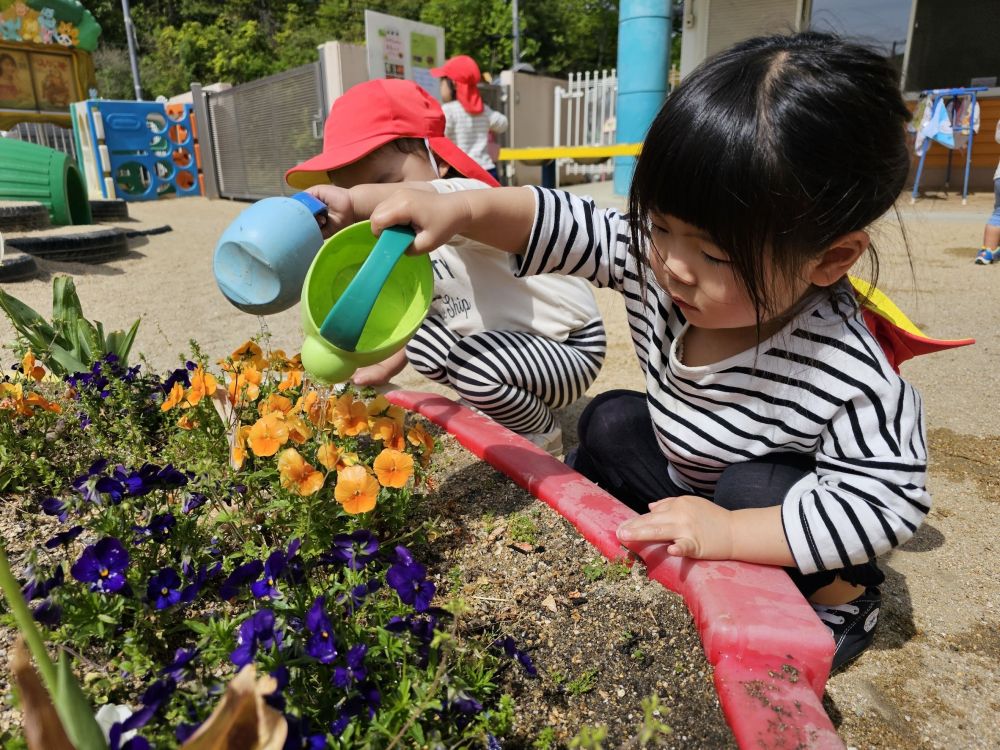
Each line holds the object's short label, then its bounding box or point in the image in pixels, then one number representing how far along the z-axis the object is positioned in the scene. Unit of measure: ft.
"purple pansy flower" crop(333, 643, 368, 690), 2.58
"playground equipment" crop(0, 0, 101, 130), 51.26
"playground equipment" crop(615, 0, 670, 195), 26.04
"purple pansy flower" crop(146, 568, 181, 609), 3.03
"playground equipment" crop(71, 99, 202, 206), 38.65
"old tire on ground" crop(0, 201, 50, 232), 17.78
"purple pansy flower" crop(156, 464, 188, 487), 3.64
